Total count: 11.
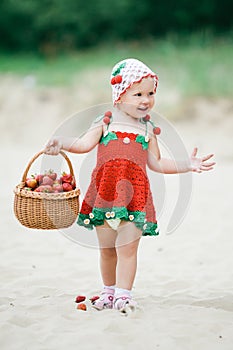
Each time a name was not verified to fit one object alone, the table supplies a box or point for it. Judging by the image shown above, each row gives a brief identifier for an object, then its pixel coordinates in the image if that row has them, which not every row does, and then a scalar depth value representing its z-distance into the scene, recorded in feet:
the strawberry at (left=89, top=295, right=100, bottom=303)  21.93
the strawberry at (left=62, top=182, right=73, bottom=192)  20.72
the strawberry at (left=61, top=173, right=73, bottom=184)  21.22
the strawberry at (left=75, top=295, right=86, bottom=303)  22.04
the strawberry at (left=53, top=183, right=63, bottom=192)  20.56
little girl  20.04
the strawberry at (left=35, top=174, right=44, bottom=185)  21.16
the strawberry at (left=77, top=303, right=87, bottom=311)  21.02
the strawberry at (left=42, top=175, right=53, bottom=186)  20.95
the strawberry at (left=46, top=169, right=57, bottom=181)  21.42
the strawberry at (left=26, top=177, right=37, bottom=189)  20.97
